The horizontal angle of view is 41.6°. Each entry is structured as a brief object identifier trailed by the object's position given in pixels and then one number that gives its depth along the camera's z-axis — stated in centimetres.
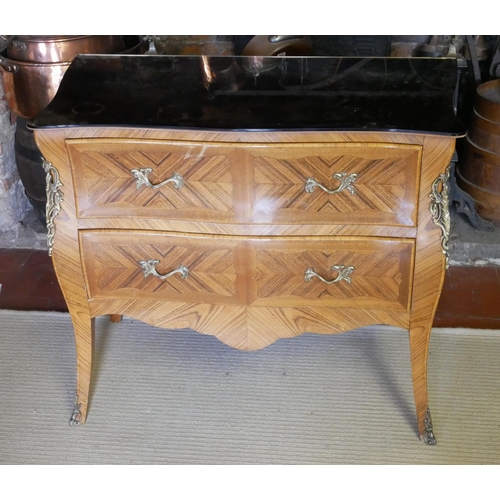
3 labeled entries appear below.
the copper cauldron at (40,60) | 208
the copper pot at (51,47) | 207
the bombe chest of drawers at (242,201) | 143
